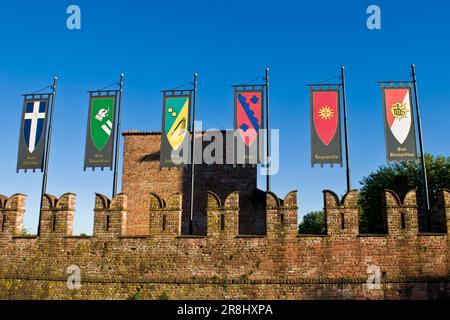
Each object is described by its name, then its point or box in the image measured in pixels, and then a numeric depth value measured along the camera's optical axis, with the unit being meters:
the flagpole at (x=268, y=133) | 14.17
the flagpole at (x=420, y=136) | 13.35
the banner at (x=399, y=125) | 13.84
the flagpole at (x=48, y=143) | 15.03
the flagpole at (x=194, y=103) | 15.37
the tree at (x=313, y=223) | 58.32
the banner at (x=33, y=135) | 15.49
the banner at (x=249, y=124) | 14.52
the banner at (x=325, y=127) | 13.89
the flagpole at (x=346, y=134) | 13.77
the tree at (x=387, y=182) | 26.50
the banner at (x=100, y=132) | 15.02
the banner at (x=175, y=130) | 14.74
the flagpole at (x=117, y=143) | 14.86
